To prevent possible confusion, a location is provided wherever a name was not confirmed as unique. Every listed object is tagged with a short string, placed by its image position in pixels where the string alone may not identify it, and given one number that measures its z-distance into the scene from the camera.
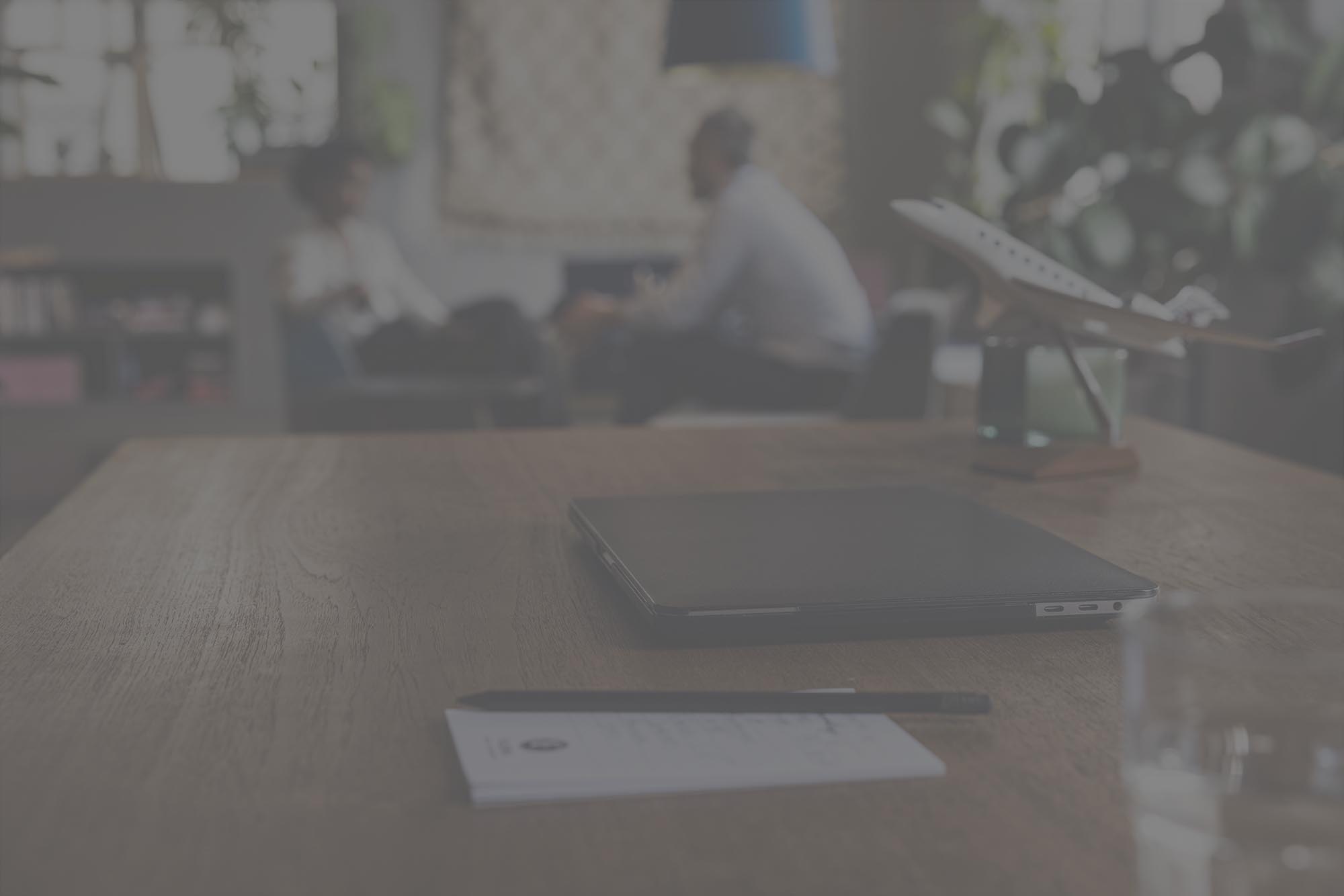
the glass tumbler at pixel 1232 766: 0.32
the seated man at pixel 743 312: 2.98
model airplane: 1.14
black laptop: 0.67
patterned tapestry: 6.22
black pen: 0.54
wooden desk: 0.42
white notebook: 0.48
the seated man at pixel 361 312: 3.61
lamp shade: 2.42
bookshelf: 5.74
